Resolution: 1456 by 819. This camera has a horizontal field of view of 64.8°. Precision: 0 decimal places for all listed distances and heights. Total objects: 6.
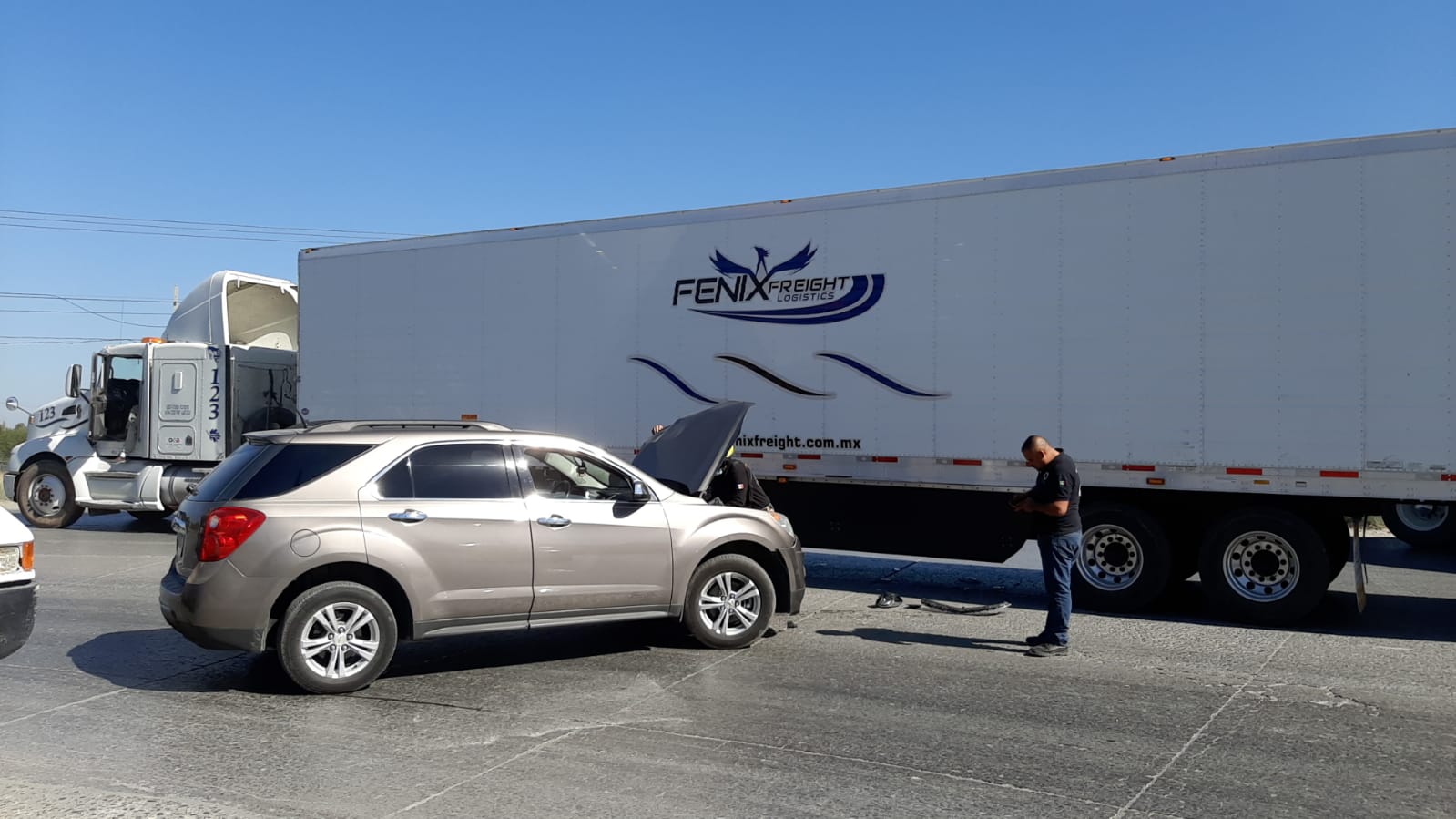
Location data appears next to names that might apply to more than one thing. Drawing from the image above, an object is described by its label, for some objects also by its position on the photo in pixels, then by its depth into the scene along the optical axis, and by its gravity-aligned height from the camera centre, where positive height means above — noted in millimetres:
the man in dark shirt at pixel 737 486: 9969 -575
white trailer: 9047 +684
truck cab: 16406 +133
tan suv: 6812 -809
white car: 5715 -843
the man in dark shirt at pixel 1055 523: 8359 -755
